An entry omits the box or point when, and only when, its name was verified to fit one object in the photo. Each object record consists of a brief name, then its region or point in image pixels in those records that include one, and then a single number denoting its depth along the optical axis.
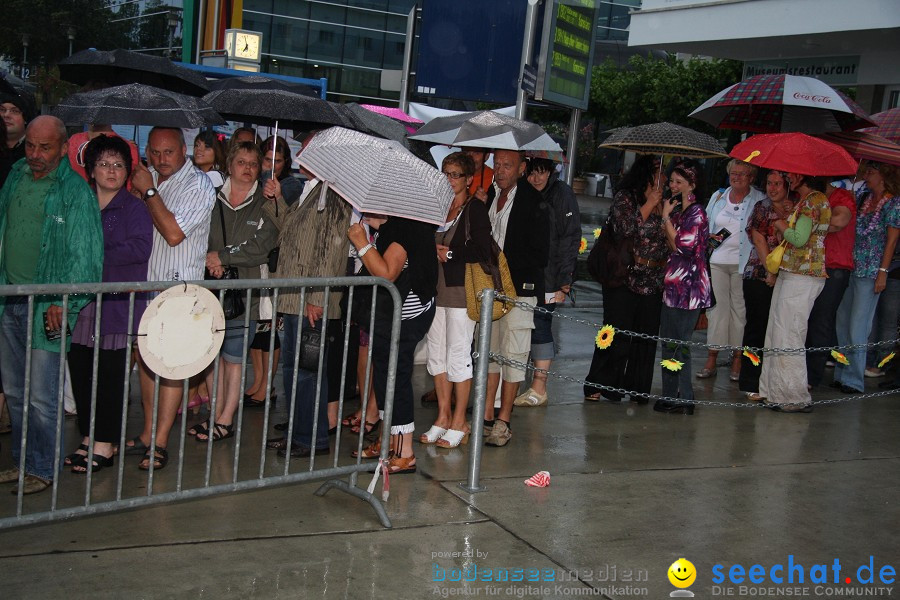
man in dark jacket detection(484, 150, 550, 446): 6.98
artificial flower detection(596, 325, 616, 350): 7.52
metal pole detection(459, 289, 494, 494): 5.50
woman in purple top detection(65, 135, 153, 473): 5.41
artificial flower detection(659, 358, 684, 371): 7.77
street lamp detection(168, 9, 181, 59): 41.21
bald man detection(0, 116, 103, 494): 5.11
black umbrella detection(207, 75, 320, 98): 8.56
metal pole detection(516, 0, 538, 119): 10.77
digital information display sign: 10.20
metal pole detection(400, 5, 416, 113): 12.45
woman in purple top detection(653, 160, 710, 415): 7.75
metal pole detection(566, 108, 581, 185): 10.99
